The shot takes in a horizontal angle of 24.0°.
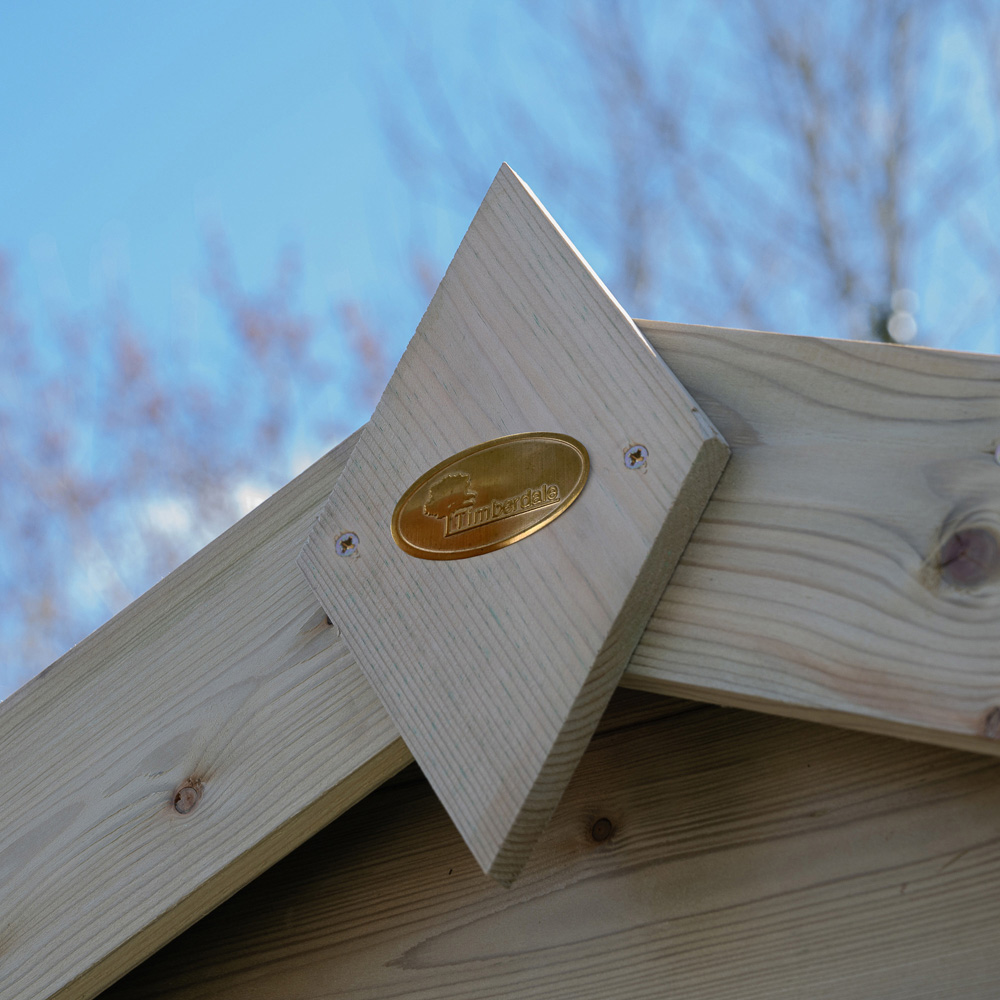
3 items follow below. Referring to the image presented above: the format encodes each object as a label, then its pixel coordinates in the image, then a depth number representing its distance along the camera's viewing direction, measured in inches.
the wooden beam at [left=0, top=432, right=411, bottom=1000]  26.2
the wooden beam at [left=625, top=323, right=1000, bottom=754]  23.6
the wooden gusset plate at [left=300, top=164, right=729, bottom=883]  24.2
